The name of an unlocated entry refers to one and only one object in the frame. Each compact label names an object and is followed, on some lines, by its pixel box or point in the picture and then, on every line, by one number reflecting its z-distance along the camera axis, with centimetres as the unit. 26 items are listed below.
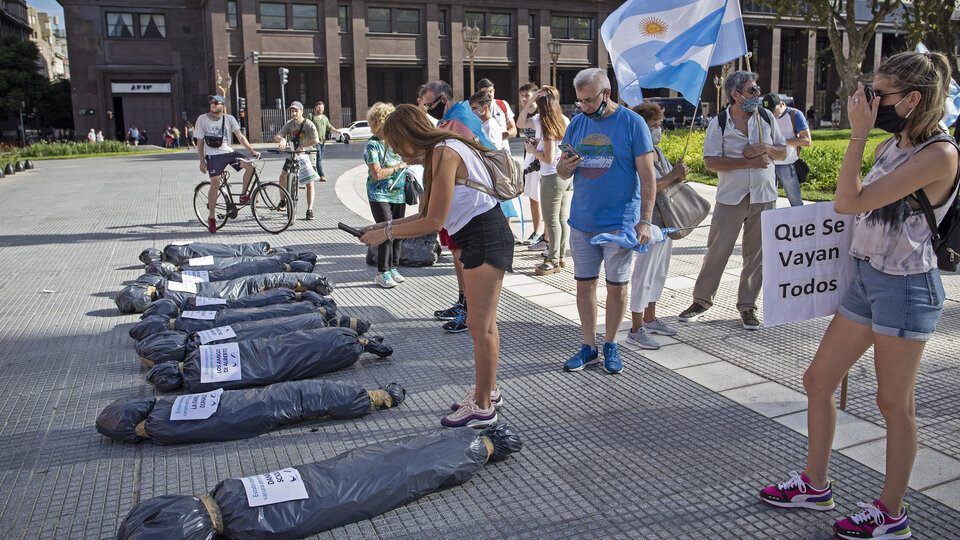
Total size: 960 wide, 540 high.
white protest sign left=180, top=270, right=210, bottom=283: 702
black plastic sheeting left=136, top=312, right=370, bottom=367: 502
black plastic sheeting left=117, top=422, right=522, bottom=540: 293
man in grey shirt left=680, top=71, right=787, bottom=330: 581
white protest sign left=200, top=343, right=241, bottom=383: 465
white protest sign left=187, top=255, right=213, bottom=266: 780
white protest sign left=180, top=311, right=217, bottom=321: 572
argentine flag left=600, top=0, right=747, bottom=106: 562
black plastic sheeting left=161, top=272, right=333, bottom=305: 669
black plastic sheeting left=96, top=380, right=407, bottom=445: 399
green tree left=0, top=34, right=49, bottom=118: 5344
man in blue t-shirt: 489
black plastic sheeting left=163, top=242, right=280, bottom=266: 822
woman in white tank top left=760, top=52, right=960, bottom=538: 278
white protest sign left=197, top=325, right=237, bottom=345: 513
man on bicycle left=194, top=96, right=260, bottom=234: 1082
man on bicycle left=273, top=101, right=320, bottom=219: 1212
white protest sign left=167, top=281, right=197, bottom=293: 674
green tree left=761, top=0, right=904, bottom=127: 2731
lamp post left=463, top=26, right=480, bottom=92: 2028
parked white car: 4567
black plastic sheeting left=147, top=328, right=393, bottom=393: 470
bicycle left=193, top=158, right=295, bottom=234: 1118
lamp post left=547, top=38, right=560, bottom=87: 2559
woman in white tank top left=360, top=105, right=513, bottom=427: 399
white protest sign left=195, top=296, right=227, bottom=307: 616
